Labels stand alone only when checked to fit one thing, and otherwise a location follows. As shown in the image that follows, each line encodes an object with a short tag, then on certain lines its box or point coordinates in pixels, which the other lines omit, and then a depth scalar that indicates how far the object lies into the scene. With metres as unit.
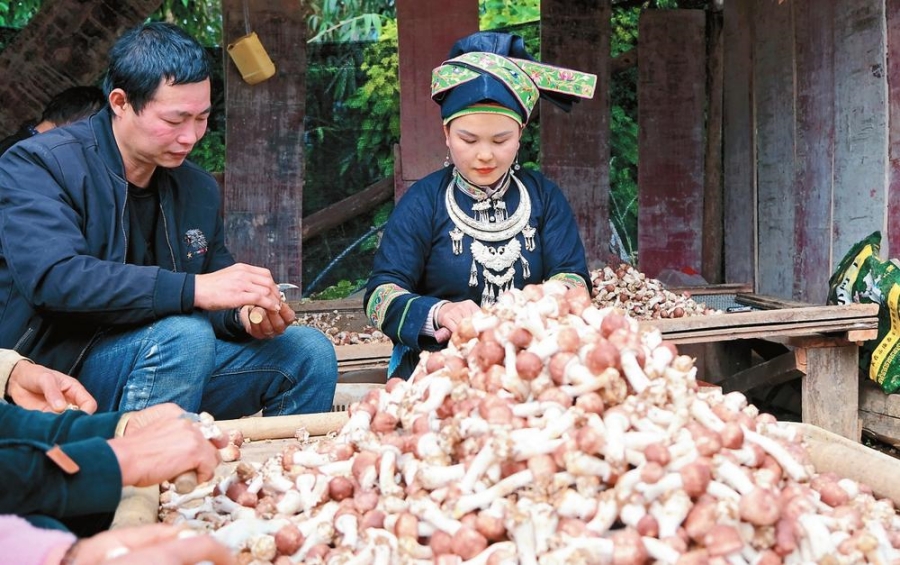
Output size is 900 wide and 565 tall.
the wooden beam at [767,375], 4.66
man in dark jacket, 2.43
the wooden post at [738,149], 5.32
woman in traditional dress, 2.95
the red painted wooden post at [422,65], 4.90
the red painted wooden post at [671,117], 5.45
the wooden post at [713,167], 5.58
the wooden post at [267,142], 4.82
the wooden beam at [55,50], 4.41
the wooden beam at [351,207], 5.94
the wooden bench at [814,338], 3.94
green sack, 4.11
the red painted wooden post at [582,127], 5.08
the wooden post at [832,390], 4.26
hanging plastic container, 4.70
